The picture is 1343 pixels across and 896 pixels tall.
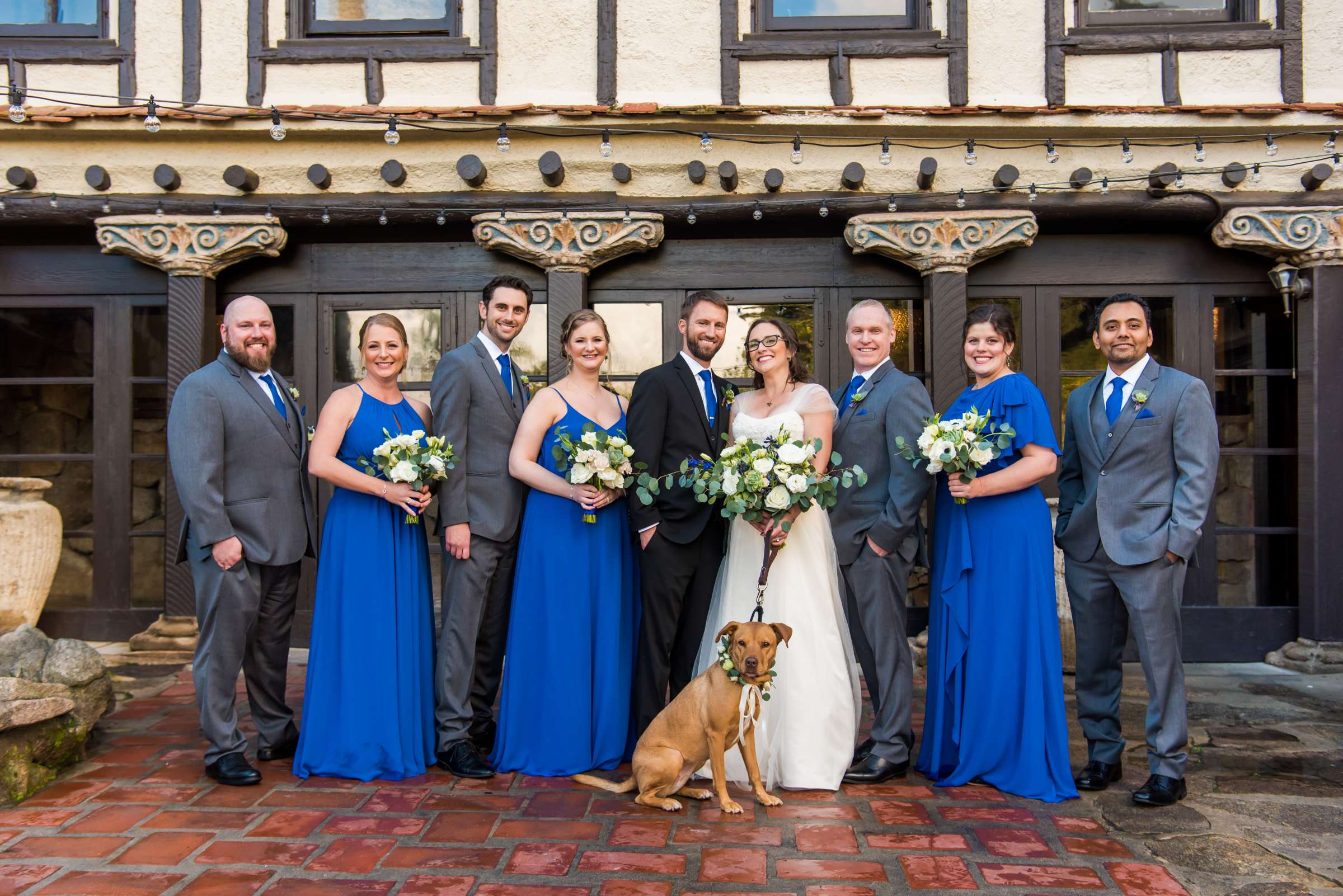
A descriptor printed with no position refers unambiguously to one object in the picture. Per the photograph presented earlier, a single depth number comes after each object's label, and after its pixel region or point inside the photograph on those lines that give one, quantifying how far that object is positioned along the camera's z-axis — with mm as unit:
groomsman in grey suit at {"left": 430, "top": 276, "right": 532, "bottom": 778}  4379
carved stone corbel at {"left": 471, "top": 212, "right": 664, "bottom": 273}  6684
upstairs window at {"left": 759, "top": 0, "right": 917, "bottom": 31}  6922
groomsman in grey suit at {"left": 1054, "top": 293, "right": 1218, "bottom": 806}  3975
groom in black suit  4223
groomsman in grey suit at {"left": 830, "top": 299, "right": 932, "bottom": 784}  4223
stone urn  6434
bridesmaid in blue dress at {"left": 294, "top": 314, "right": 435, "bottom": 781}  4254
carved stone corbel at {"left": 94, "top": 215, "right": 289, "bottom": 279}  6746
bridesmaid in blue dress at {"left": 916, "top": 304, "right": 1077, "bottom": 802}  4078
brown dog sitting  3688
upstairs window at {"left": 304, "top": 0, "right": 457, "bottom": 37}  7016
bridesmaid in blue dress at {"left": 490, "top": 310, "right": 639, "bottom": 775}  4332
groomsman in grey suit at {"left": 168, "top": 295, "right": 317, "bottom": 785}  4160
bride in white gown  4129
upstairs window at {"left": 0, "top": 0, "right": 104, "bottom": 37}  7070
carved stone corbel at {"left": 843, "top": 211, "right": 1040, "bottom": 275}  6605
